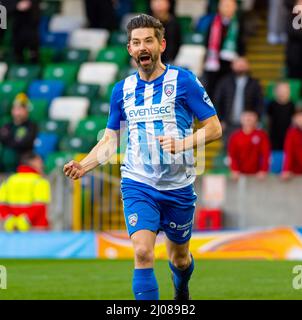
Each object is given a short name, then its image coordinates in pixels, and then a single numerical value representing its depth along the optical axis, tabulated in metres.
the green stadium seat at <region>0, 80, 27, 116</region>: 22.84
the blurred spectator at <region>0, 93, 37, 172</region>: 20.61
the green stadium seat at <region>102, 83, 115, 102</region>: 22.69
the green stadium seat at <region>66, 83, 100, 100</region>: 23.11
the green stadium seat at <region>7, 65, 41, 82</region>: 24.16
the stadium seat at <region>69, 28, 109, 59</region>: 24.88
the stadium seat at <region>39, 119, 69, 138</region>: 22.20
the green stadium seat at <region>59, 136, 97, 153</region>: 21.28
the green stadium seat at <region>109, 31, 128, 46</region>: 24.55
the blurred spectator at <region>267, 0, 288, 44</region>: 22.27
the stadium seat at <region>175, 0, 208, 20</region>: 25.73
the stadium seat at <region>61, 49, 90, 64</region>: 24.58
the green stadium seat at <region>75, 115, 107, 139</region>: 21.73
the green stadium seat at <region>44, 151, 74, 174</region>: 20.64
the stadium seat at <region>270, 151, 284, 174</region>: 20.56
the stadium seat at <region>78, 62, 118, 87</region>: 23.45
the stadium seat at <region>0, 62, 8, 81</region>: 24.32
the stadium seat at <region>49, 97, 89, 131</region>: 22.80
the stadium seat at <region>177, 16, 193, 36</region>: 24.83
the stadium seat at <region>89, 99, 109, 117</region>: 22.52
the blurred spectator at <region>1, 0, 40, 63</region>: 23.75
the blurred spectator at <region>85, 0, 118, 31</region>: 24.73
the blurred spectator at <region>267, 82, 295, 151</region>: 20.56
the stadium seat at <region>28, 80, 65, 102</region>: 23.38
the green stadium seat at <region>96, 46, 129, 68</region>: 23.84
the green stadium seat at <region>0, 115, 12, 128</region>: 22.12
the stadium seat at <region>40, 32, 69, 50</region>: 25.25
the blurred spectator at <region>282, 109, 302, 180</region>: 19.25
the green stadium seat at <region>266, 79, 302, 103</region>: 21.89
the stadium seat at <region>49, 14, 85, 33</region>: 25.62
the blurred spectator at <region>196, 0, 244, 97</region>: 21.66
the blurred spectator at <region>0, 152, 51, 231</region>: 18.80
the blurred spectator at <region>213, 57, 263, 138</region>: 20.53
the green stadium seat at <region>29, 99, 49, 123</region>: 22.80
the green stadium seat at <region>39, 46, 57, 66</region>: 24.98
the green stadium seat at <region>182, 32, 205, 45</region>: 23.48
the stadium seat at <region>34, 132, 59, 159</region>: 21.75
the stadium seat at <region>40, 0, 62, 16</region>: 26.62
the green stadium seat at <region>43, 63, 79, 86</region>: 23.94
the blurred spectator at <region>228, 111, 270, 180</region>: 19.27
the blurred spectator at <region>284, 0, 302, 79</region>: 21.38
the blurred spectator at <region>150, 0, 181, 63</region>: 21.77
